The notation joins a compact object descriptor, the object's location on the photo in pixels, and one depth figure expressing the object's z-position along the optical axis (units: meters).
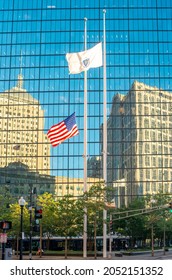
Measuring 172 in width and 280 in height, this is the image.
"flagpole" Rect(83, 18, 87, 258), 47.28
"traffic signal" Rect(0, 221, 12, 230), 20.19
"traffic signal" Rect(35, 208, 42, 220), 31.23
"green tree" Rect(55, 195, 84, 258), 57.18
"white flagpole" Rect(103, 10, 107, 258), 45.48
